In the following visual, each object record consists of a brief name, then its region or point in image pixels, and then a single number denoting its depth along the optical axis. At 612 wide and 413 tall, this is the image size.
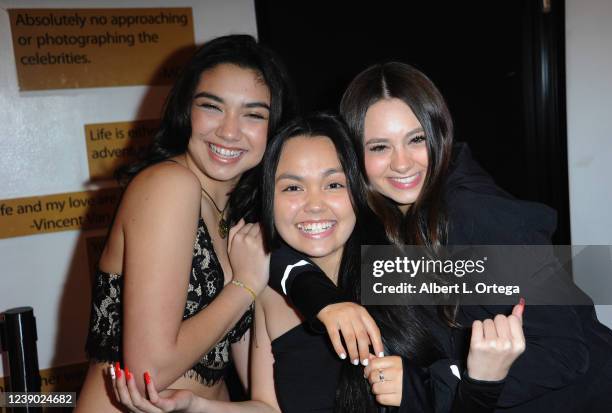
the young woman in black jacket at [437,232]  1.35
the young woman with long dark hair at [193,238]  1.47
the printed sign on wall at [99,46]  2.48
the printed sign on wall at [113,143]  2.60
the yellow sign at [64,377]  2.59
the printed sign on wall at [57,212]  2.50
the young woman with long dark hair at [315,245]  1.52
